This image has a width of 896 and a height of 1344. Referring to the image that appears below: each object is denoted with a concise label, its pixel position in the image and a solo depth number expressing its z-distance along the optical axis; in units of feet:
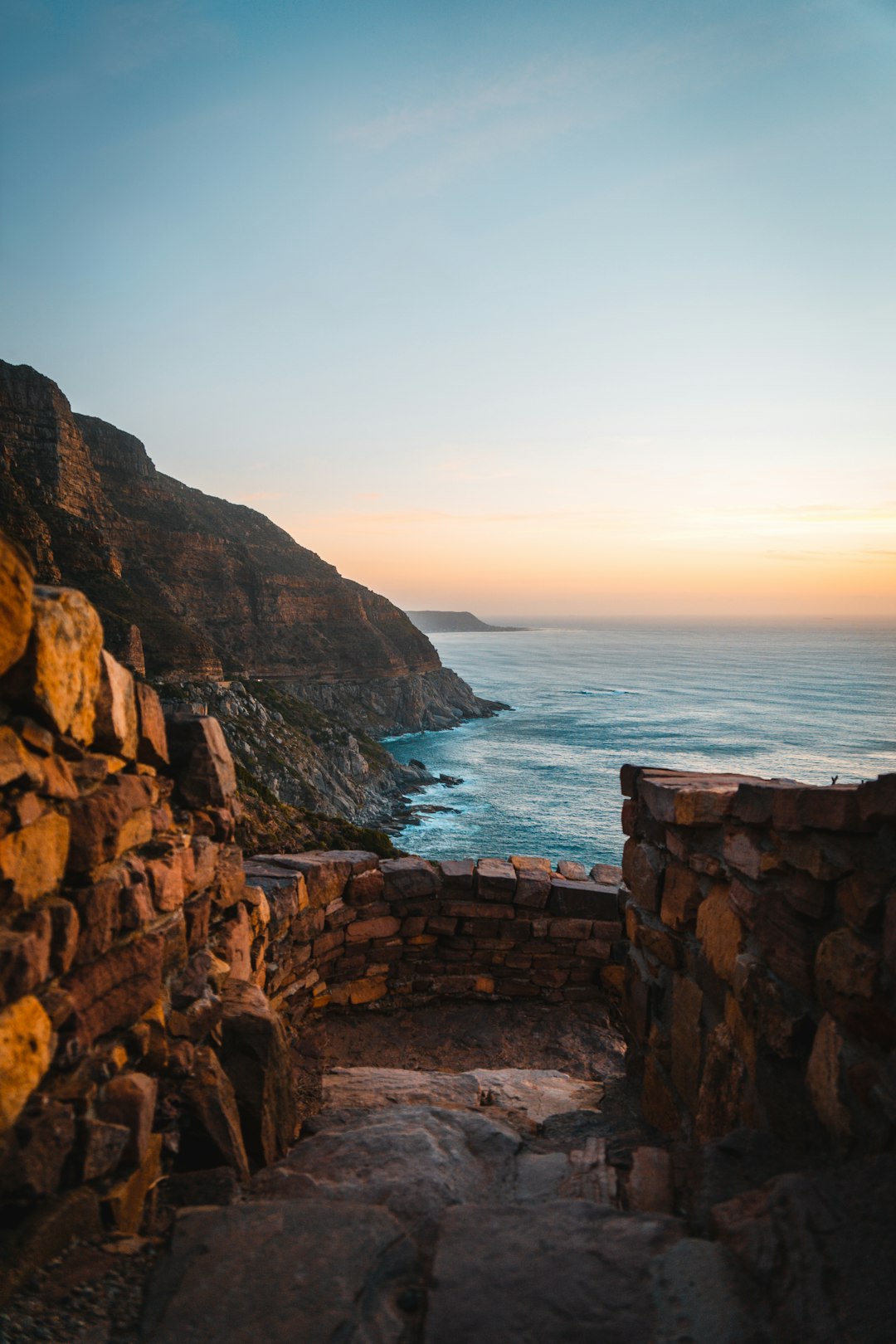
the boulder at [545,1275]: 7.30
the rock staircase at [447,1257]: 7.38
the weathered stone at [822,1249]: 6.83
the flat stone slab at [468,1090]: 16.65
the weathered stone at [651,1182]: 10.15
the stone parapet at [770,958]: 9.62
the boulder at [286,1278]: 7.41
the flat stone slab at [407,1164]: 10.34
